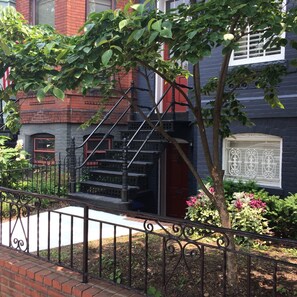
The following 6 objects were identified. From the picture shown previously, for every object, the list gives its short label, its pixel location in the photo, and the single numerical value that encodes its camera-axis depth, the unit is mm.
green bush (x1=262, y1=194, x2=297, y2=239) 5516
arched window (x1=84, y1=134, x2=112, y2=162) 9578
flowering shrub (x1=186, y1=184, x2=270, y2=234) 5348
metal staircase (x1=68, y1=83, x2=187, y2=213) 6605
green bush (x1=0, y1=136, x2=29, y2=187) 7761
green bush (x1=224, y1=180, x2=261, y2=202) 6289
